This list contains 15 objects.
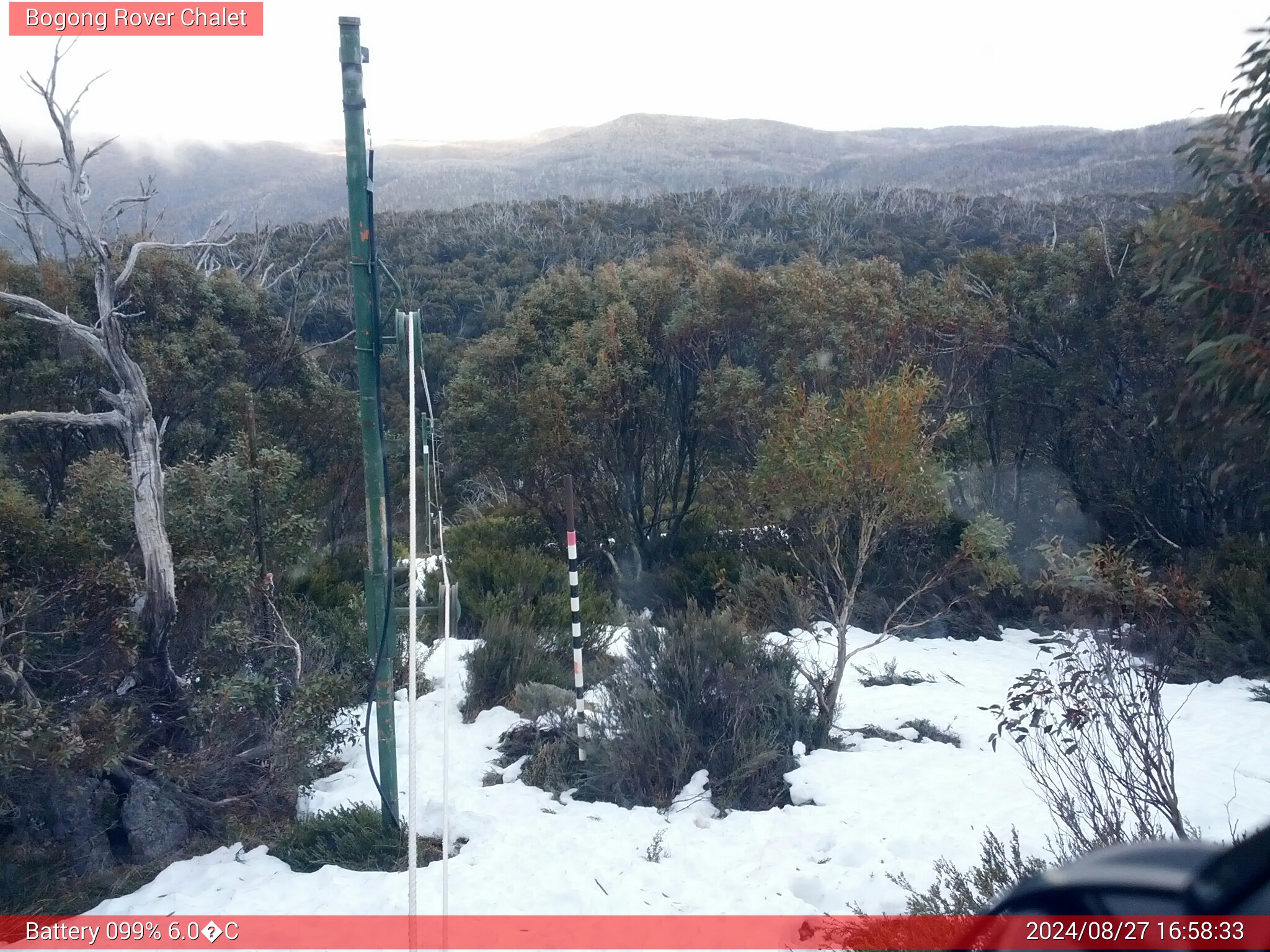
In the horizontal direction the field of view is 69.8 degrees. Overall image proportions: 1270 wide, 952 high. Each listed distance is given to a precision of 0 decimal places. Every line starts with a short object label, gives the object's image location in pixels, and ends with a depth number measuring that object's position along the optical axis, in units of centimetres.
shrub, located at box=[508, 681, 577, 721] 640
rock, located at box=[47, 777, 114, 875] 499
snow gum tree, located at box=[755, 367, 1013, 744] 686
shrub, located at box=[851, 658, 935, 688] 809
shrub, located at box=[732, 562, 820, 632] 727
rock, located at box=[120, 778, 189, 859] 513
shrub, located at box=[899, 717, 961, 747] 640
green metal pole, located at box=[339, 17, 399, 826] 446
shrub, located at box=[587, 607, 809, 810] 554
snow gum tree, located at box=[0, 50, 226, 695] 490
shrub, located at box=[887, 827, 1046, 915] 362
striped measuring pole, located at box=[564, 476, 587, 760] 590
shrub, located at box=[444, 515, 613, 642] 925
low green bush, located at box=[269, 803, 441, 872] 476
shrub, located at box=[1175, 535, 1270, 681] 803
